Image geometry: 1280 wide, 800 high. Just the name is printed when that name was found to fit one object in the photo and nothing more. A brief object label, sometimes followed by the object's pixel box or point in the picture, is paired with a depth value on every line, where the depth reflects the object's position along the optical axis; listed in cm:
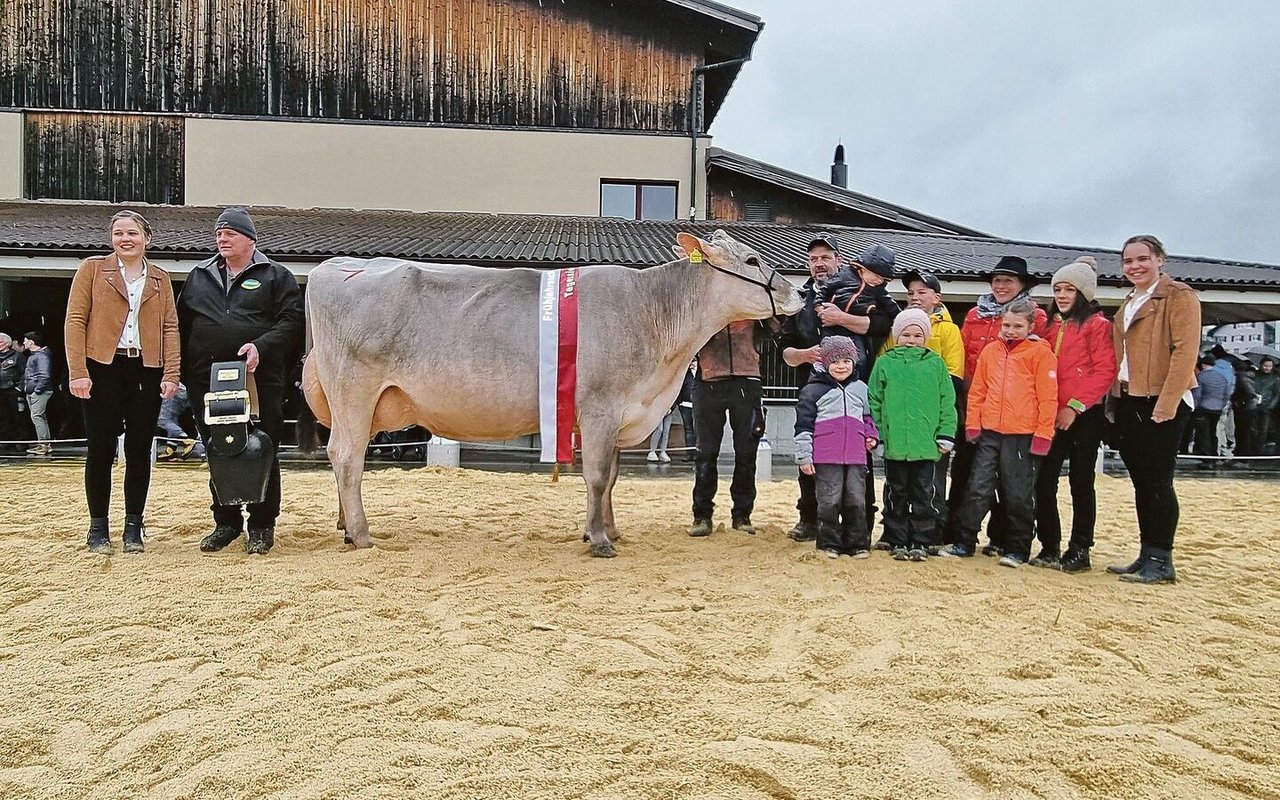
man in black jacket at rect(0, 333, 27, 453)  1062
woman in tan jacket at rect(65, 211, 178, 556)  453
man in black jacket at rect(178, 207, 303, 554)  489
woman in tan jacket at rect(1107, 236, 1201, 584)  436
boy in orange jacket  476
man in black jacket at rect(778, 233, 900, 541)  528
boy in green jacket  484
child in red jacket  473
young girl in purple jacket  502
